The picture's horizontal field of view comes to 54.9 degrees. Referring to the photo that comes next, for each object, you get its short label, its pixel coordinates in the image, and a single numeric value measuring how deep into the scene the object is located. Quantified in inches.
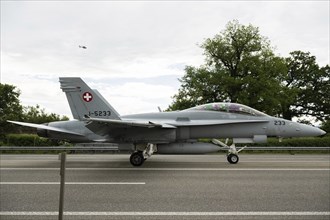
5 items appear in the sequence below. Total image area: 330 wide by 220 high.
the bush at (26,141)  992.2
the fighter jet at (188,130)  475.8
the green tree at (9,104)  2013.5
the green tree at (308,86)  2090.3
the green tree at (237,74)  1316.4
